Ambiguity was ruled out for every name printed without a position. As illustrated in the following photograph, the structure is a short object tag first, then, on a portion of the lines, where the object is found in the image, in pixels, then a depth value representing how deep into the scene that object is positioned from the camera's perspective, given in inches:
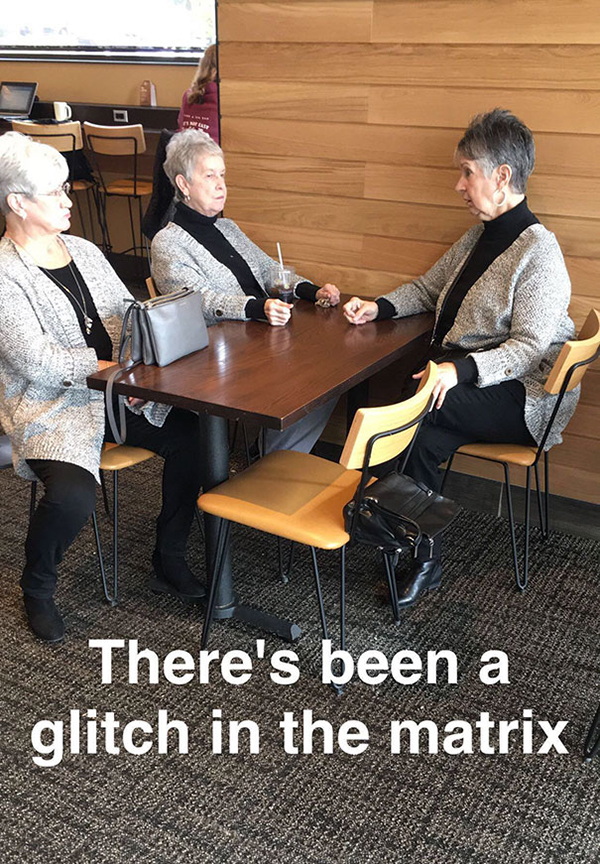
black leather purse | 79.0
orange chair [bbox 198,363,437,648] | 74.0
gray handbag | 84.0
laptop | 263.3
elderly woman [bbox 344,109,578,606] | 94.8
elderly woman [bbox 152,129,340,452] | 102.9
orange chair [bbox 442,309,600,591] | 89.5
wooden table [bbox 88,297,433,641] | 78.3
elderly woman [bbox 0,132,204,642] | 89.3
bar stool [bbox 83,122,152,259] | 229.5
